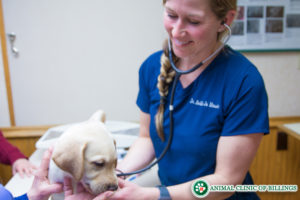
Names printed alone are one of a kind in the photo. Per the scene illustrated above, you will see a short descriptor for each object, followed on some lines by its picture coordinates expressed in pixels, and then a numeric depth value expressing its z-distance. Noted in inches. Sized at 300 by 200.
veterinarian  24.2
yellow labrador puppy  19.1
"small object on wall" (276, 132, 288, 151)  46.8
